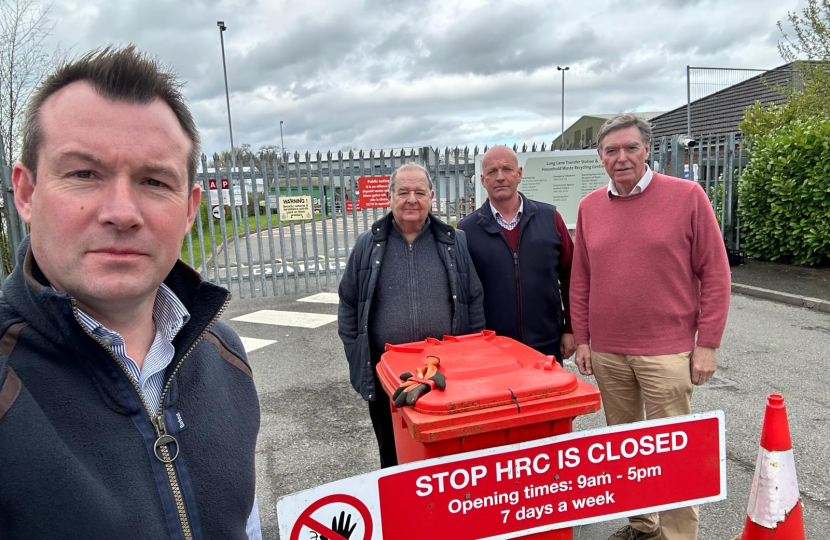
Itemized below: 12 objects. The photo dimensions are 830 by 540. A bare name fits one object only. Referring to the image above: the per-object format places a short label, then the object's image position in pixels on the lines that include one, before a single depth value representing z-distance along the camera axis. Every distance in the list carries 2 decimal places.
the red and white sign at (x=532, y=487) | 1.63
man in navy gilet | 2.91
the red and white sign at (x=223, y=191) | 8.56
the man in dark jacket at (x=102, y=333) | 0.87
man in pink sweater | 2.51
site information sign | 7.59
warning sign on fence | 8.73
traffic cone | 2.22
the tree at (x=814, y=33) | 10.35
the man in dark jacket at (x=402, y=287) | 2.71
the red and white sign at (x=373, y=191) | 8.80
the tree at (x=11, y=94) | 7.41
